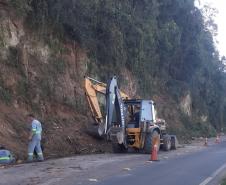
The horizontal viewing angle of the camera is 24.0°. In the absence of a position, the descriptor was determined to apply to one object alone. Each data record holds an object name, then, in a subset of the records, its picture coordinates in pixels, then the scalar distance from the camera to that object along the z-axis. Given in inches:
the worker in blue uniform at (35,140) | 721.0
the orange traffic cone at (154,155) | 780.6
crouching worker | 671.8
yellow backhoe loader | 913.5
